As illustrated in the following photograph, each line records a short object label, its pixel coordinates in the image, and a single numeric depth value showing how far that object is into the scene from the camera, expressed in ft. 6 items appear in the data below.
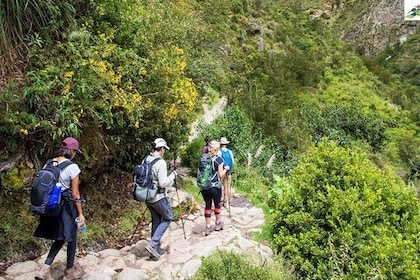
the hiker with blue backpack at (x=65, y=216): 13.80
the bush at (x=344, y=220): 15.70
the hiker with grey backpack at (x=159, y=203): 16.21
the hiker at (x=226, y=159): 25.50
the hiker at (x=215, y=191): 19.05
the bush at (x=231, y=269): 13.53
